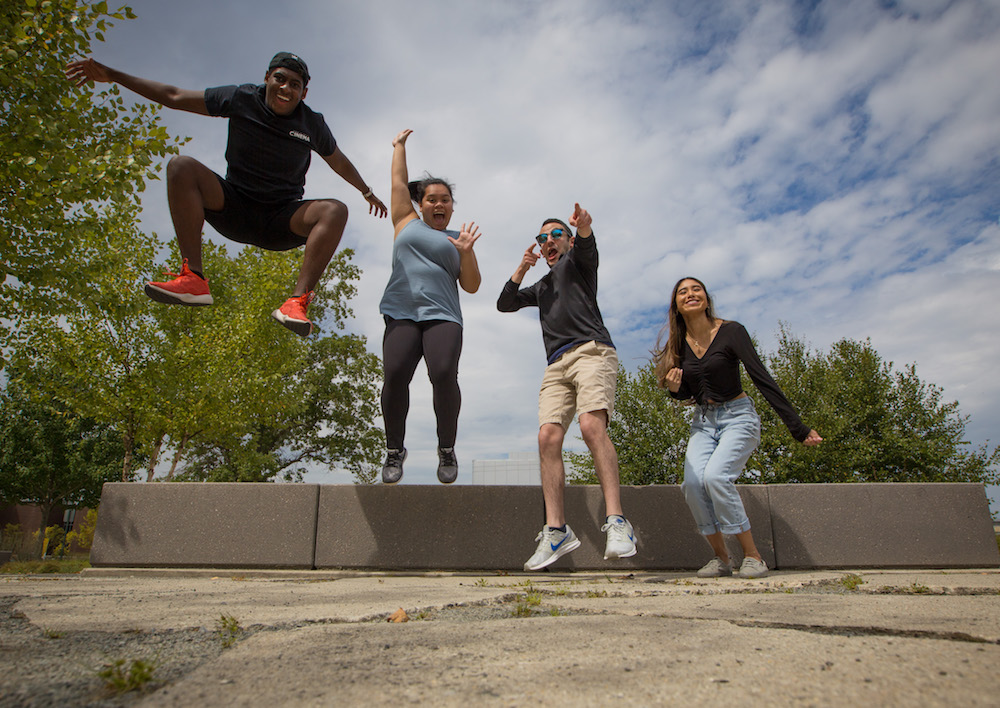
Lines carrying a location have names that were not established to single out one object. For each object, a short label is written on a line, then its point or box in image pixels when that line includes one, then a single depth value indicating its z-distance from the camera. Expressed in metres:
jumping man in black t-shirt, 3.32
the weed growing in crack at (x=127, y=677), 1.12
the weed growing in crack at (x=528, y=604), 2.08
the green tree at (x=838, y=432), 25.53
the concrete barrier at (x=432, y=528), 4.37
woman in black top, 3.90
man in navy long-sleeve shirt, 3.72
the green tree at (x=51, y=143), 6.43
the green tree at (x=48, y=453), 28.27
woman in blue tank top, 4.14
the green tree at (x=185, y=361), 13.68
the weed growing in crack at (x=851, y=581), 2.89
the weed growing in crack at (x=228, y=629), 1.58
